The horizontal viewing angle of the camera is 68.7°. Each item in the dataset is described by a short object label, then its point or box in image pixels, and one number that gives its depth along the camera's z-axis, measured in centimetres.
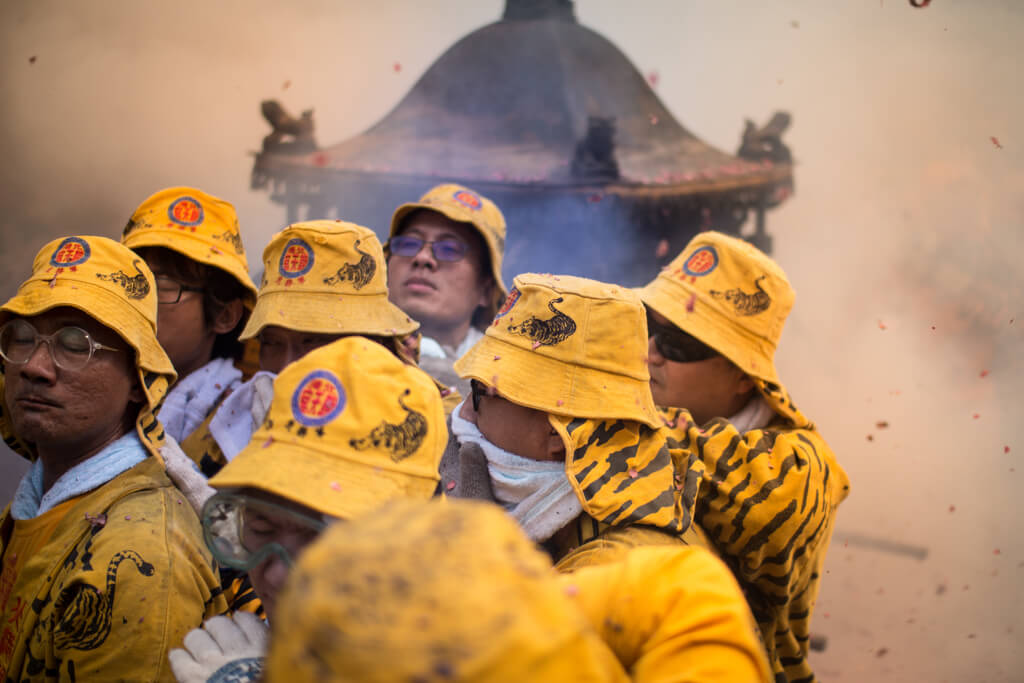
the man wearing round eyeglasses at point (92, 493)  178
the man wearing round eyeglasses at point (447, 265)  371
